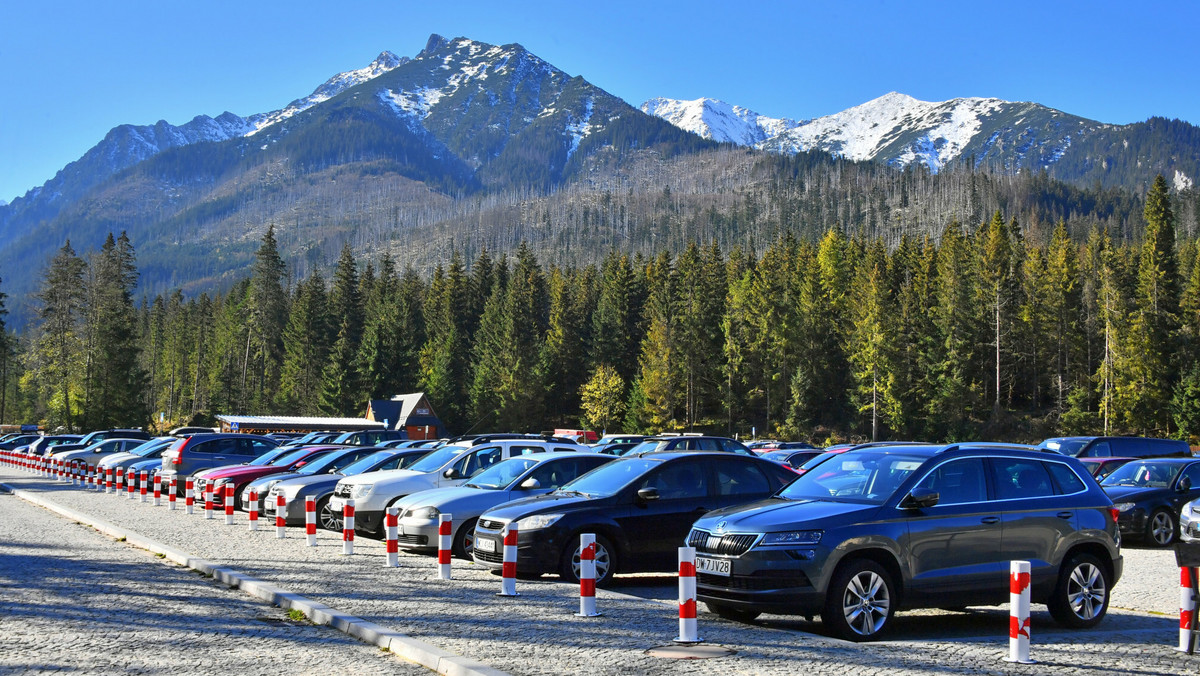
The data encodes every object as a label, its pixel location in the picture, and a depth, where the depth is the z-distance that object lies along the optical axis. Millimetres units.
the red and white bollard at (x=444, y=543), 12250
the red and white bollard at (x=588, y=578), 9570
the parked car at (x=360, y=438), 36497
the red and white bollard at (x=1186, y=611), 8359
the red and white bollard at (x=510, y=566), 11047
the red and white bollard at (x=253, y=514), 18453
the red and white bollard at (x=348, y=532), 14680
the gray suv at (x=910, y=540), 8945
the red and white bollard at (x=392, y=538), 13398
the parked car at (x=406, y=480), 17062
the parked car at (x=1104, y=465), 22109
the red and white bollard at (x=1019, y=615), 7898
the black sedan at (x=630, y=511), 12219
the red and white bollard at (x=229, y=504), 19422
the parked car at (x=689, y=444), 24484
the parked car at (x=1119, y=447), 24609
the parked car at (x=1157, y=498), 18719
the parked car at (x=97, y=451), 37475
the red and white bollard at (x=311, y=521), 15805
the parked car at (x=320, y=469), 20578
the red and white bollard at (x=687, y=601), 8445
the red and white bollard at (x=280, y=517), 17219
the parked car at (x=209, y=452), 26766
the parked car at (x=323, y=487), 18984
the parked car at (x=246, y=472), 22594
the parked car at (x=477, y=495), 14531
